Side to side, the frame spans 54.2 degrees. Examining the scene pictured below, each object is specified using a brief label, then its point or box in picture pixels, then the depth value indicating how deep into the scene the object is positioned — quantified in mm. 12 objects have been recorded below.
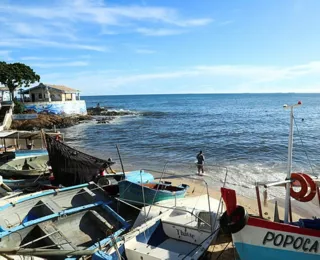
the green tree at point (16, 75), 48859
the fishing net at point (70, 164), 15031
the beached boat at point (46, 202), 10531
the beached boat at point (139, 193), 12086
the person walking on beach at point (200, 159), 21505
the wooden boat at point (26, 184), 15807
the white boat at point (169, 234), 8141
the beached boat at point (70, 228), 9242
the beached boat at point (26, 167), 17688
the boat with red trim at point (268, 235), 7824
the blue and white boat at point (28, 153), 20003
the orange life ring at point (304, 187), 8614
